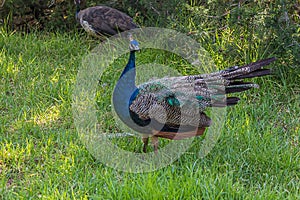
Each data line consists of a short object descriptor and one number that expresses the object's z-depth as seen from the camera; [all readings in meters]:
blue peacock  7.93
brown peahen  13.38
